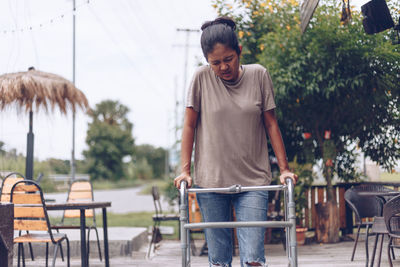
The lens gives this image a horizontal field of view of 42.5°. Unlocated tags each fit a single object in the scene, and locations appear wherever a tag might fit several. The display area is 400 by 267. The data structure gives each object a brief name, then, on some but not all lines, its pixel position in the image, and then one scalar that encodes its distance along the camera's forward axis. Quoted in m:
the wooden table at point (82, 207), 4.47
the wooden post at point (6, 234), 2.79
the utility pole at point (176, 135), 9.16
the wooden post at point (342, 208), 8.32
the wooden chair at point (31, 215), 4.34
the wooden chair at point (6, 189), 5.08
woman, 2.43
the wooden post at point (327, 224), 7.79
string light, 6.70
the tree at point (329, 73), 6.83
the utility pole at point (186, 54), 15.20
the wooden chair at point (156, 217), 6.85
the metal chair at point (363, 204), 5.55
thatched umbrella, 6.16
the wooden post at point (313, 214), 8.20
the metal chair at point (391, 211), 3.74
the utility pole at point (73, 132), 13.68
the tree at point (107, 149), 50.34
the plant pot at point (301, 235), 7.61
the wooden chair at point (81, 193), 6.27
